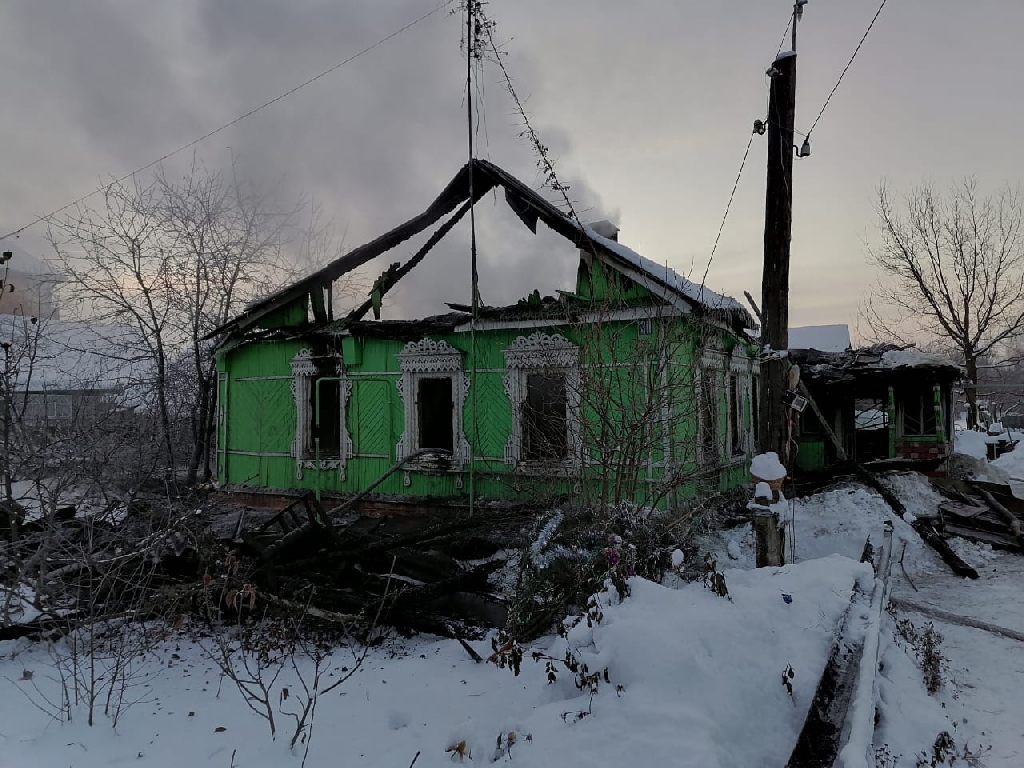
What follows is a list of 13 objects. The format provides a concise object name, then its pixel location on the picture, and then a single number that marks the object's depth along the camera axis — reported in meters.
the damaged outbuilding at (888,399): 13.05
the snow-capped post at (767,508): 5.86
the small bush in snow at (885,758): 3.50
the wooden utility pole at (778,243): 6.04
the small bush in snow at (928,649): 4.89
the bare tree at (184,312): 16.39
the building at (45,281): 16.35
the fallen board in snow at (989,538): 9.30
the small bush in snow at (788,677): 3.69
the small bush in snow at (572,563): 5.16
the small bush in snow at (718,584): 4.50
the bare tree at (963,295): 24.31
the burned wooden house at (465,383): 8.70
